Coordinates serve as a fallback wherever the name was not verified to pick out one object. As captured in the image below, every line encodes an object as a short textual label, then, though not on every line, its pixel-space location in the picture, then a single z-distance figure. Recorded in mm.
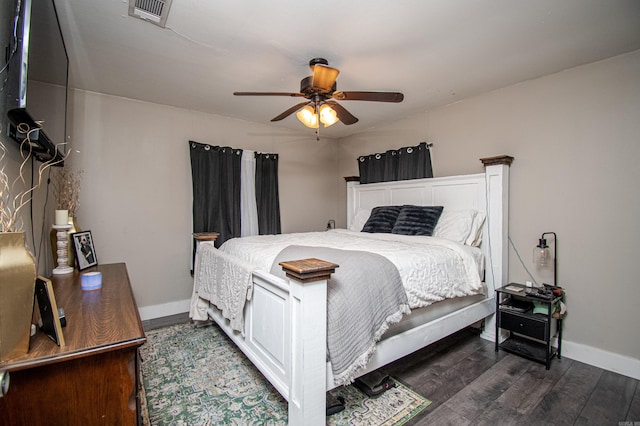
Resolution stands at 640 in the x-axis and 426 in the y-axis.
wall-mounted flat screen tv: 1111
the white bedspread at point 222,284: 2080
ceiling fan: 1979
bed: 1445
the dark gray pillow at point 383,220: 3361
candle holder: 1984
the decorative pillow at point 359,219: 3925
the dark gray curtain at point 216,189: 3523
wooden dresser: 837
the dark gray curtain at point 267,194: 4047
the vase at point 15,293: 774
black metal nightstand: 2311
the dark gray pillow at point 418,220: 3010
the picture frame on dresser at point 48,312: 922
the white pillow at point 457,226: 2848
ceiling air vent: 1692
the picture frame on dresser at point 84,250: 2125
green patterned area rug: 1727
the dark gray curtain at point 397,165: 3591
